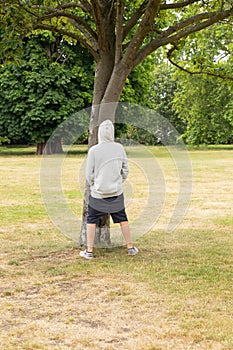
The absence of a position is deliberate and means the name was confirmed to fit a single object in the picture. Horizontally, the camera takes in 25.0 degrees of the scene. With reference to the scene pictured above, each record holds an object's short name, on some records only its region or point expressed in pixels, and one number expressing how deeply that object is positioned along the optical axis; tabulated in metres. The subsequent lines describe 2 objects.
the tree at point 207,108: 29.06
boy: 7.05
